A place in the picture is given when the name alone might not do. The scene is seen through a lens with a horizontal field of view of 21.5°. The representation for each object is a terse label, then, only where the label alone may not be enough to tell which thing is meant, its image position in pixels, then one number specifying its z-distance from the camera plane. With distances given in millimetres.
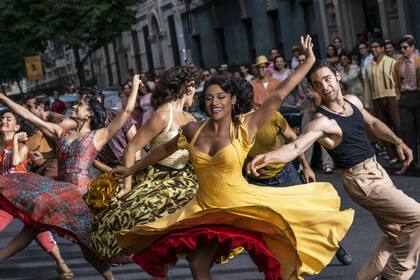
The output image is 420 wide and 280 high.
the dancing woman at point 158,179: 7520
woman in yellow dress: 6566
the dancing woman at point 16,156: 10398
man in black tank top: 7242
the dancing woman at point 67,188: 8781
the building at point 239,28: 30188
